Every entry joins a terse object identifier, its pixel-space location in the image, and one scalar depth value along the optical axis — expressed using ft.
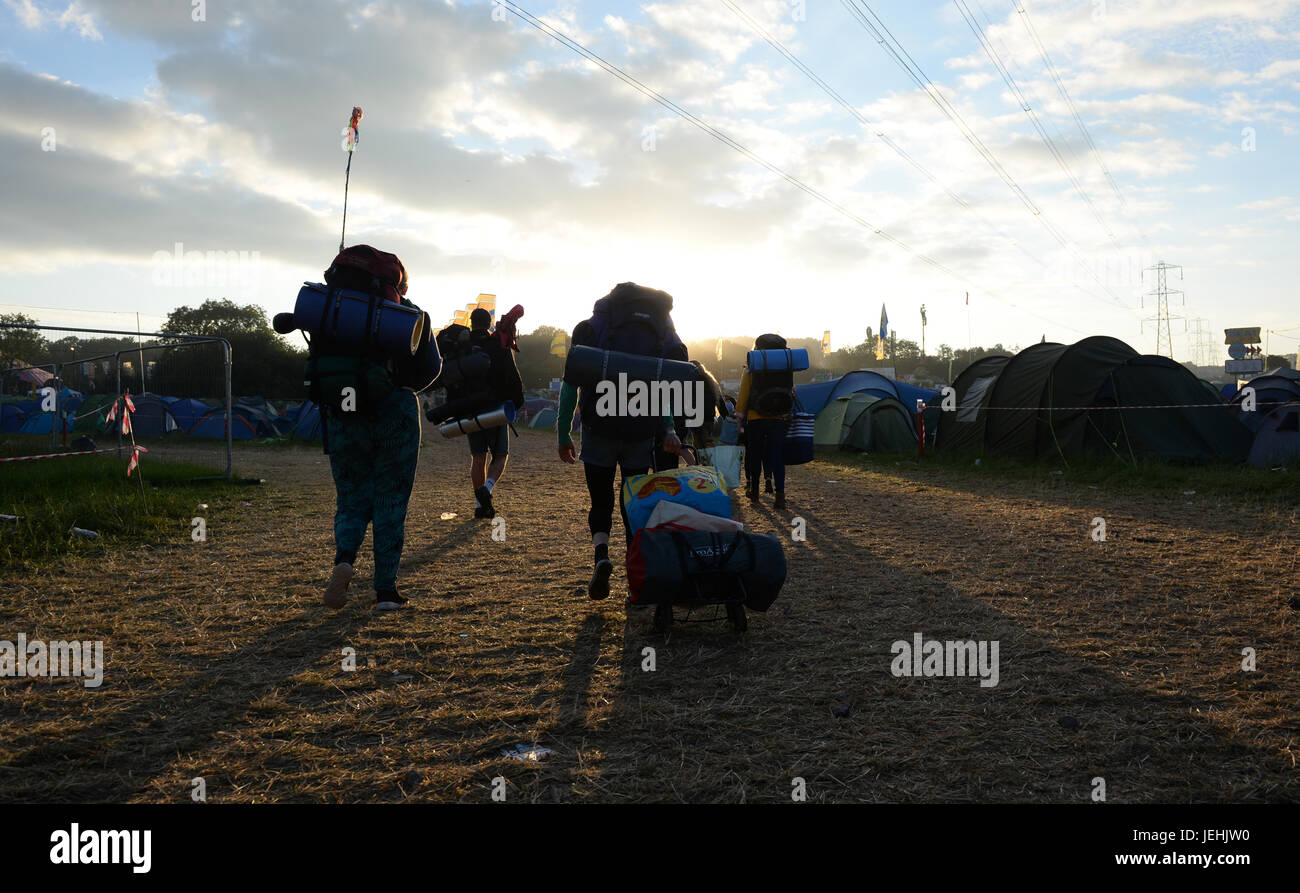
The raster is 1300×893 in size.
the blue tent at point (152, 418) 85.51
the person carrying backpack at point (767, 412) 32.09
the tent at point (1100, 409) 46.16
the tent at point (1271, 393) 47.22
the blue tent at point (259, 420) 94.94
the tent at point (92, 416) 74.90
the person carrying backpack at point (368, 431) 15.38
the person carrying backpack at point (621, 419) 16.28
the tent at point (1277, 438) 42.60
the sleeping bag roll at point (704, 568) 14.08
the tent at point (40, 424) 94.73
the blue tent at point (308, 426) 87.36
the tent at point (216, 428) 89.51
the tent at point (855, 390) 70.08
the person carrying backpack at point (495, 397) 26.13
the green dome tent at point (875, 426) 63.62
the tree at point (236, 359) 80.48
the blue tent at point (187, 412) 90.58
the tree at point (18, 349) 66.69
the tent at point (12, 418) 95.50
